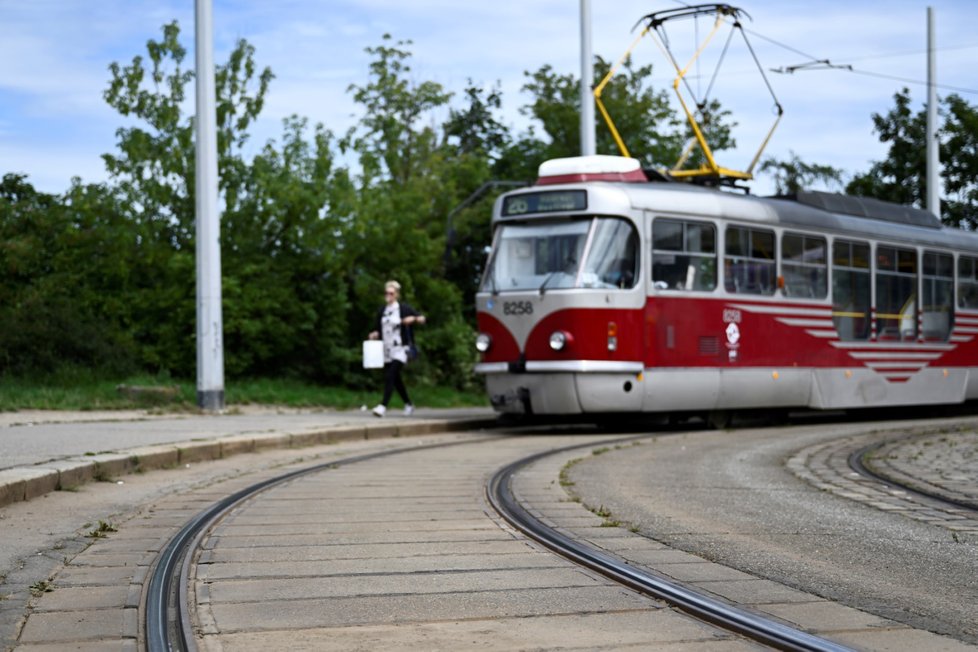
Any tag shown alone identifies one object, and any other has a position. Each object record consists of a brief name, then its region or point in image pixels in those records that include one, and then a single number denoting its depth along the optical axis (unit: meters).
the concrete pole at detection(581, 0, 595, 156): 23.62
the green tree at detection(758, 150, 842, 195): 52.44
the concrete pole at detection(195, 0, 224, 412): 18.06
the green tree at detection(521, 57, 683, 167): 35.03
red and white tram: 16.88
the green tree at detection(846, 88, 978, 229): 37.69
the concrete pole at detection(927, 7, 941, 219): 32.06
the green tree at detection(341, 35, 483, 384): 22.78
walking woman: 18.53
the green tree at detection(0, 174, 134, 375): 20.17
